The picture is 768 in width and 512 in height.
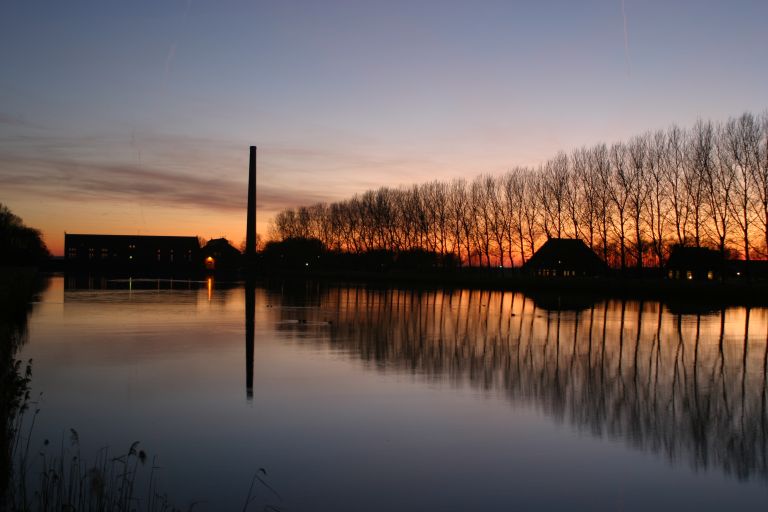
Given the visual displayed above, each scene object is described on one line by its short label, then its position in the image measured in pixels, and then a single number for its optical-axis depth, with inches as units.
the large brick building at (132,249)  5861.2
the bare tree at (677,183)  2299.5
